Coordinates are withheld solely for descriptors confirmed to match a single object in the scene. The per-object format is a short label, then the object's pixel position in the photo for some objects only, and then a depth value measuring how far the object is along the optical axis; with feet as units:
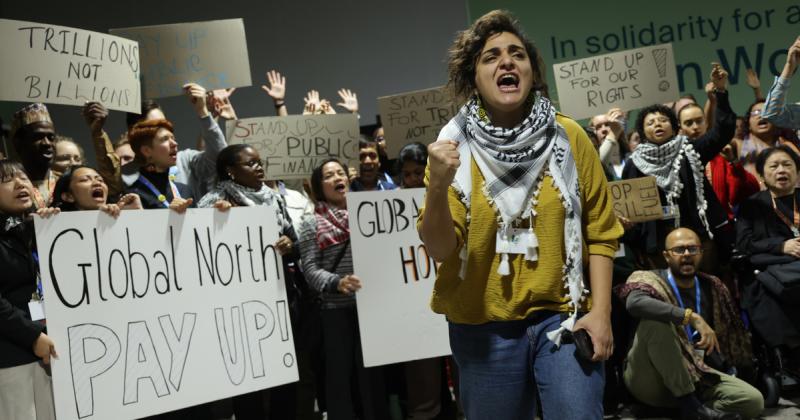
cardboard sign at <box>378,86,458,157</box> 19.20
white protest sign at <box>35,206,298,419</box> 11.42
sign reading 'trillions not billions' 13.97
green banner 29.17
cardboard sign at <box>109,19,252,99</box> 17.20
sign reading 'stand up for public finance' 17.81
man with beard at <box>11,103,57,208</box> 15.17
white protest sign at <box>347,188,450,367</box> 14.70
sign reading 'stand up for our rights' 18.83
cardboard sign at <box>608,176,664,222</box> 16.22
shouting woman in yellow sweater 7.25
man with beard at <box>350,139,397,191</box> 18.75
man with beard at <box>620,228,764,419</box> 15.47
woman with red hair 14.21
